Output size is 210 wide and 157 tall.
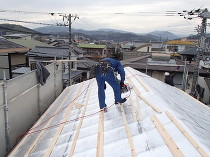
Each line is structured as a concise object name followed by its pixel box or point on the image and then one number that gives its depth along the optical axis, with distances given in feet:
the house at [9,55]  27.22
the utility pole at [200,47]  50.03
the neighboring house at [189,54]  106.88
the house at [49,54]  74.01
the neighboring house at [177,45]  202.44
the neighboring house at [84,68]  97.09
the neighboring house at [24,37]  151.87
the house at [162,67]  60.49
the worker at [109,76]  15.67
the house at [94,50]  153.69
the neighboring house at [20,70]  46.71
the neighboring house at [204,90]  57.52
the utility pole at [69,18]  55.42
